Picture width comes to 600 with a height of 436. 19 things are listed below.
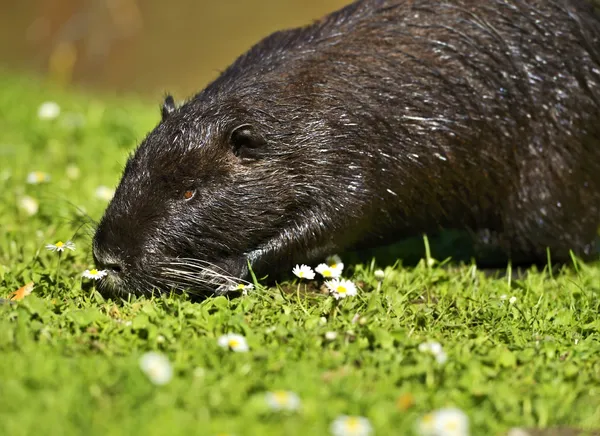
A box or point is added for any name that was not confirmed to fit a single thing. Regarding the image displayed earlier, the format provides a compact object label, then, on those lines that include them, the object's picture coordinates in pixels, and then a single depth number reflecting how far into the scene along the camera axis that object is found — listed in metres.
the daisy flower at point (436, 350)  6.10
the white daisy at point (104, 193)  10.44
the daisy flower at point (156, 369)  5.39
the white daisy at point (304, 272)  7.66
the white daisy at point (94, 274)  7.36
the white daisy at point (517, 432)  5.32
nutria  7.68
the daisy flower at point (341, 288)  7.31
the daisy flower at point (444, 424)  4.98
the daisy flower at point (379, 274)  8.17
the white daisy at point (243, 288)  7.40
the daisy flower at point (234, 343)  6.09
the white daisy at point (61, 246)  7.89
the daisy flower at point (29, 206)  9.66
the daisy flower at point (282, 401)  5.12
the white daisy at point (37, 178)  9.99
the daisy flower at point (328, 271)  7.76
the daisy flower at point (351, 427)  4.92
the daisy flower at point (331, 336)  6.41
